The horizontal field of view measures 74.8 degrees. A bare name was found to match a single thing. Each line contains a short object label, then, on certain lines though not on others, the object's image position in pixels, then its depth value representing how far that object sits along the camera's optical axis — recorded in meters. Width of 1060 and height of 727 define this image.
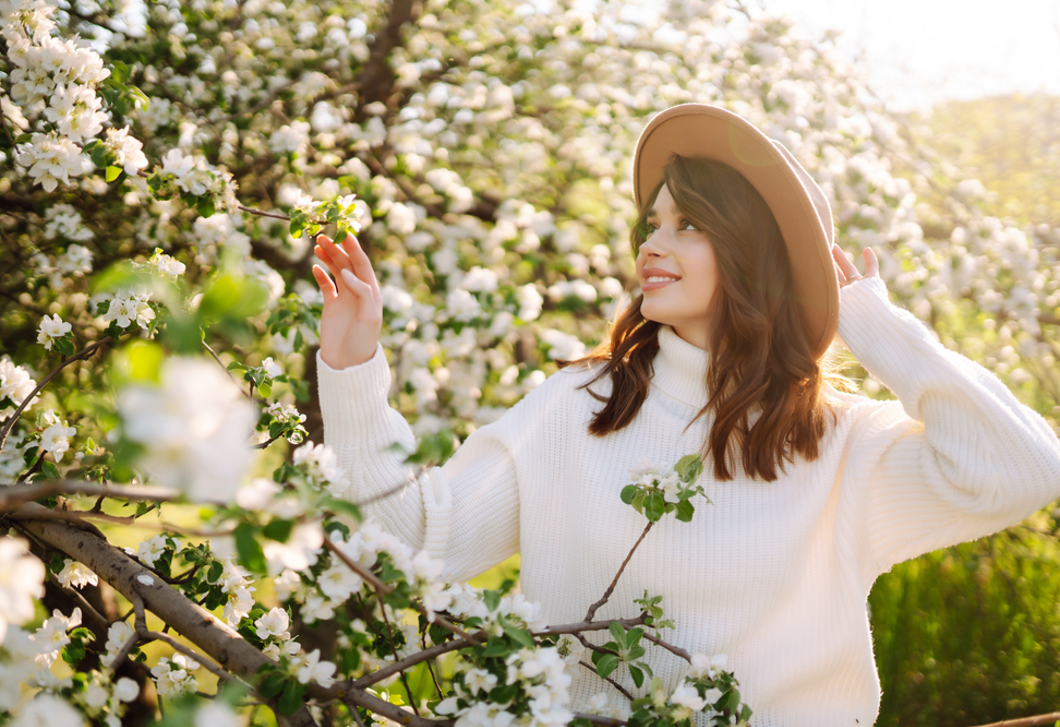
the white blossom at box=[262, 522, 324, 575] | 0.56
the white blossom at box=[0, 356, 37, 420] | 1.20
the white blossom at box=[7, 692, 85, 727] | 0.54
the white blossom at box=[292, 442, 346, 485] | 0.84
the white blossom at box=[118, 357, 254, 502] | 0.43
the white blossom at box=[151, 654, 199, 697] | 0.99
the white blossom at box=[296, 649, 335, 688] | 0.81
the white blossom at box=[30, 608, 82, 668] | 0.82
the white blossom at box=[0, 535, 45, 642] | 0.49
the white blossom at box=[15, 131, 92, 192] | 1.27
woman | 1.26
